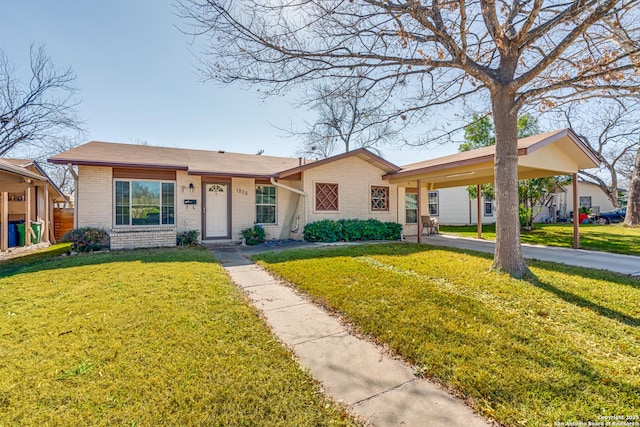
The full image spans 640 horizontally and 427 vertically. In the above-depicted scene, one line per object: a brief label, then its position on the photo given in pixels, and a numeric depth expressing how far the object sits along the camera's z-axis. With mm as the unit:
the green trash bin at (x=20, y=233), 11852
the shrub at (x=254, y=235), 11422
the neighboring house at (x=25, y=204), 10148
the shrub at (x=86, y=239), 9266
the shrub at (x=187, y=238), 10695
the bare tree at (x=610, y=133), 18641
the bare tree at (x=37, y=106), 17406
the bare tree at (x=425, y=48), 5230
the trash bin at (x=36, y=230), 12566
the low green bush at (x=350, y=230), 11539
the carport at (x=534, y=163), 8266
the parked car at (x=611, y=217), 23061
